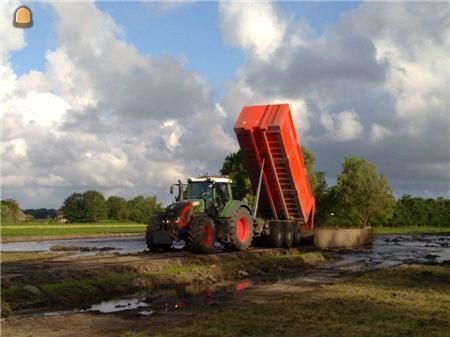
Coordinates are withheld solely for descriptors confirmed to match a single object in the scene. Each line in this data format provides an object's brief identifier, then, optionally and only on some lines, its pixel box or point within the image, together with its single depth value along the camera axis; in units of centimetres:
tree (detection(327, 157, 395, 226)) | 5191
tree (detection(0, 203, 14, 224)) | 8362
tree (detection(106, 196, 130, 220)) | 11075
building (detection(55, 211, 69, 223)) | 10304
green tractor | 1817
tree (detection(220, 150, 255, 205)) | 3749
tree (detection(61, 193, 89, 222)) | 10894
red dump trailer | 1927
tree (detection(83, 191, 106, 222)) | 11115
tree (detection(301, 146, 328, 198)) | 4712
